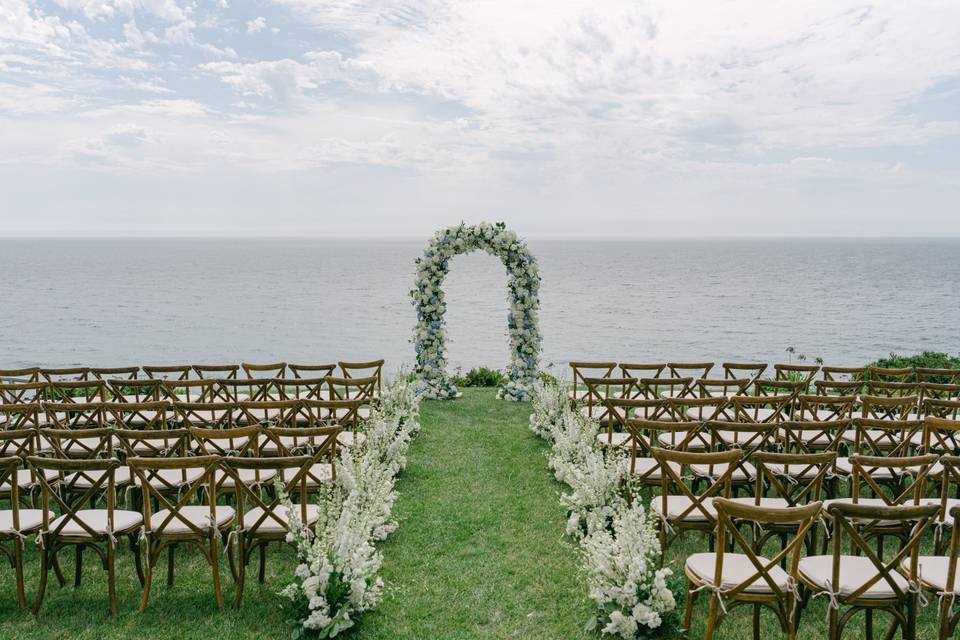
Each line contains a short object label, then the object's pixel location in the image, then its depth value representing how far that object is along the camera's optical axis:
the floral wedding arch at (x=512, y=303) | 12.95
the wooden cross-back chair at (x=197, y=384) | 8.31
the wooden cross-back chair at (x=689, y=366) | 9.68
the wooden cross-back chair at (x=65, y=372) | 9.39
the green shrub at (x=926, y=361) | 13.19
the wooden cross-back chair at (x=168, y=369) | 9.42
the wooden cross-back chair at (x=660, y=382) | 8.64
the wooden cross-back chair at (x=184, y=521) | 4.91
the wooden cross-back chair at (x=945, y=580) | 4.16
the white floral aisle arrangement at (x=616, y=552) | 4.60
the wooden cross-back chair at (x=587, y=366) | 9.61
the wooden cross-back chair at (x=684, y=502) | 4.95
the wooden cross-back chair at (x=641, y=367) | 9.57
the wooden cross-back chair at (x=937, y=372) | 9.48
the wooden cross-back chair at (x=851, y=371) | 9.59
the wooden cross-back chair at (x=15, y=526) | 4.89
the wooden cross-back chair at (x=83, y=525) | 4.89
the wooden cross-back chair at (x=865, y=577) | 4.00
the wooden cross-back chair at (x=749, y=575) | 4.12
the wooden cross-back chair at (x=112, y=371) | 9.30
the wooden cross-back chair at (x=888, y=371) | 9.35
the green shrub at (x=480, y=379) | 15.05
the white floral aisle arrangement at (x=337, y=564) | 4.67
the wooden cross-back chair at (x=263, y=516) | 4.94
